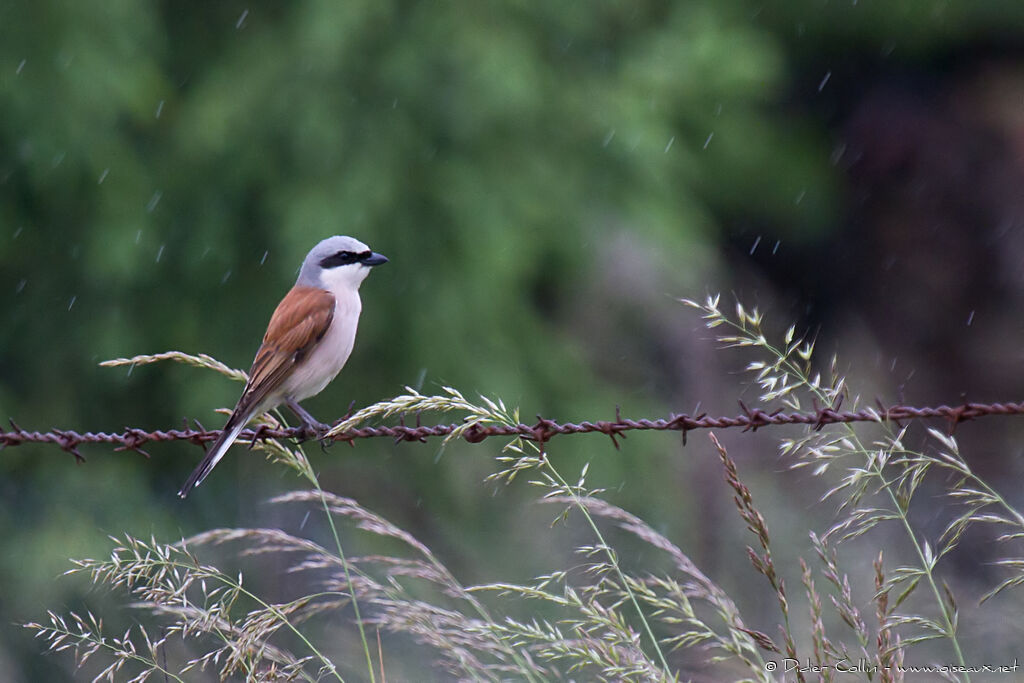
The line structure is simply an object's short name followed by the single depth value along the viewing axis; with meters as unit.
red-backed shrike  9.30
